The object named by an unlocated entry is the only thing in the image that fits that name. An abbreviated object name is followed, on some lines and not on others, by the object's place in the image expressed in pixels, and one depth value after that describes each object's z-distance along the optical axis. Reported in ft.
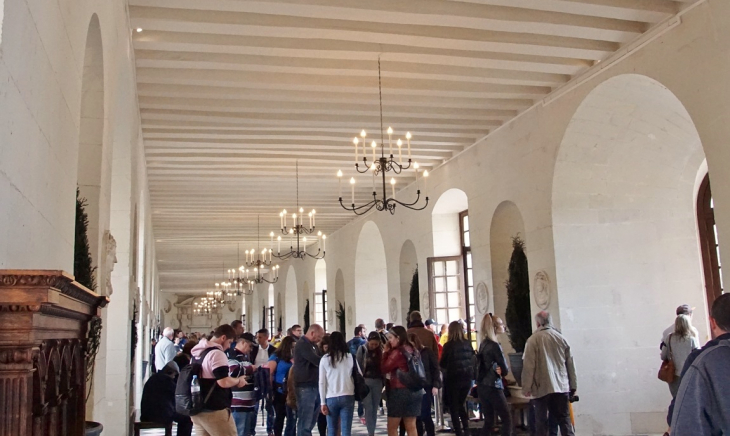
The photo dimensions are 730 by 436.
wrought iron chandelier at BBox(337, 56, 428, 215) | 23.21
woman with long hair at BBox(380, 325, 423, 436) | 21.12
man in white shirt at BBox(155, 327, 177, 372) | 36.14
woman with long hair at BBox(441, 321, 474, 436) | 24.36
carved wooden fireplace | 5.65
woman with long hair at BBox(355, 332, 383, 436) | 24.03
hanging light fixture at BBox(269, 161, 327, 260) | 37.67
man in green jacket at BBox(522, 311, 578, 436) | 21.06
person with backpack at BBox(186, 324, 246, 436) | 16.47
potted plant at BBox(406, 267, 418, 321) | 42.75
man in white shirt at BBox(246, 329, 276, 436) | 27.90
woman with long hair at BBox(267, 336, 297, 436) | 24.70
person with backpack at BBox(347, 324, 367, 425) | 32.10
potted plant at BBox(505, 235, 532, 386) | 29.96
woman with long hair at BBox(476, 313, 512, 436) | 22.68
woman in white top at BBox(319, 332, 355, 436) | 20.61
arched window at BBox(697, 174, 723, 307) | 27.32
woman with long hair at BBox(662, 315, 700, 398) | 21.59
